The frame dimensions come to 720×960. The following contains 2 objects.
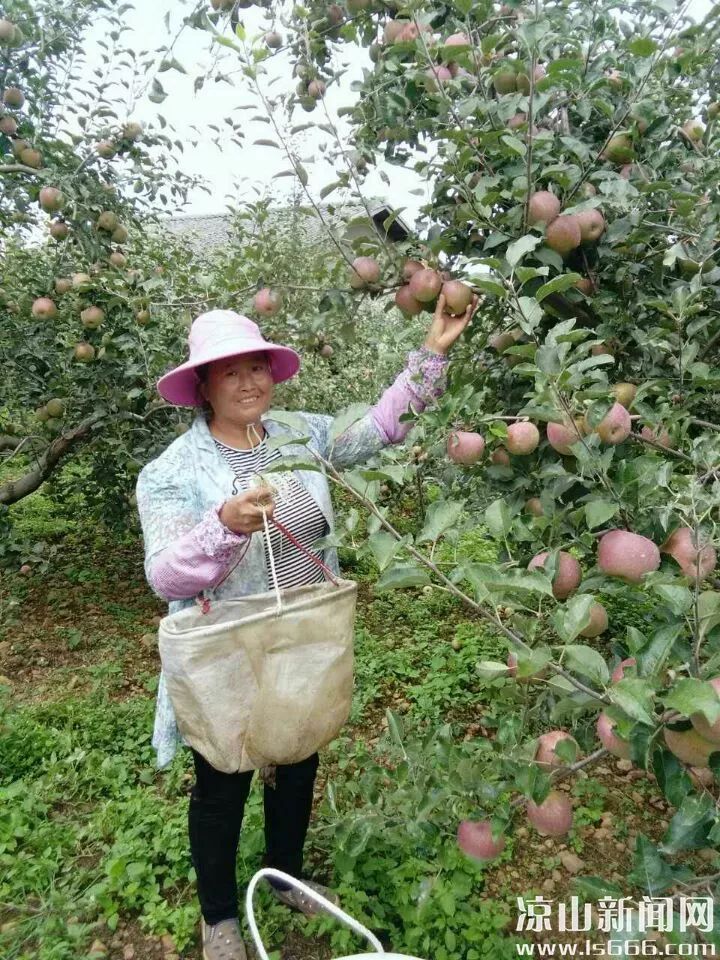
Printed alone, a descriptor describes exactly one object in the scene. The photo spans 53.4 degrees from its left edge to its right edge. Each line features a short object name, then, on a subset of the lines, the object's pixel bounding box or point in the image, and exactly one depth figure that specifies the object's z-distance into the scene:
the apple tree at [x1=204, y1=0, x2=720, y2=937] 0.95
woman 1.43
